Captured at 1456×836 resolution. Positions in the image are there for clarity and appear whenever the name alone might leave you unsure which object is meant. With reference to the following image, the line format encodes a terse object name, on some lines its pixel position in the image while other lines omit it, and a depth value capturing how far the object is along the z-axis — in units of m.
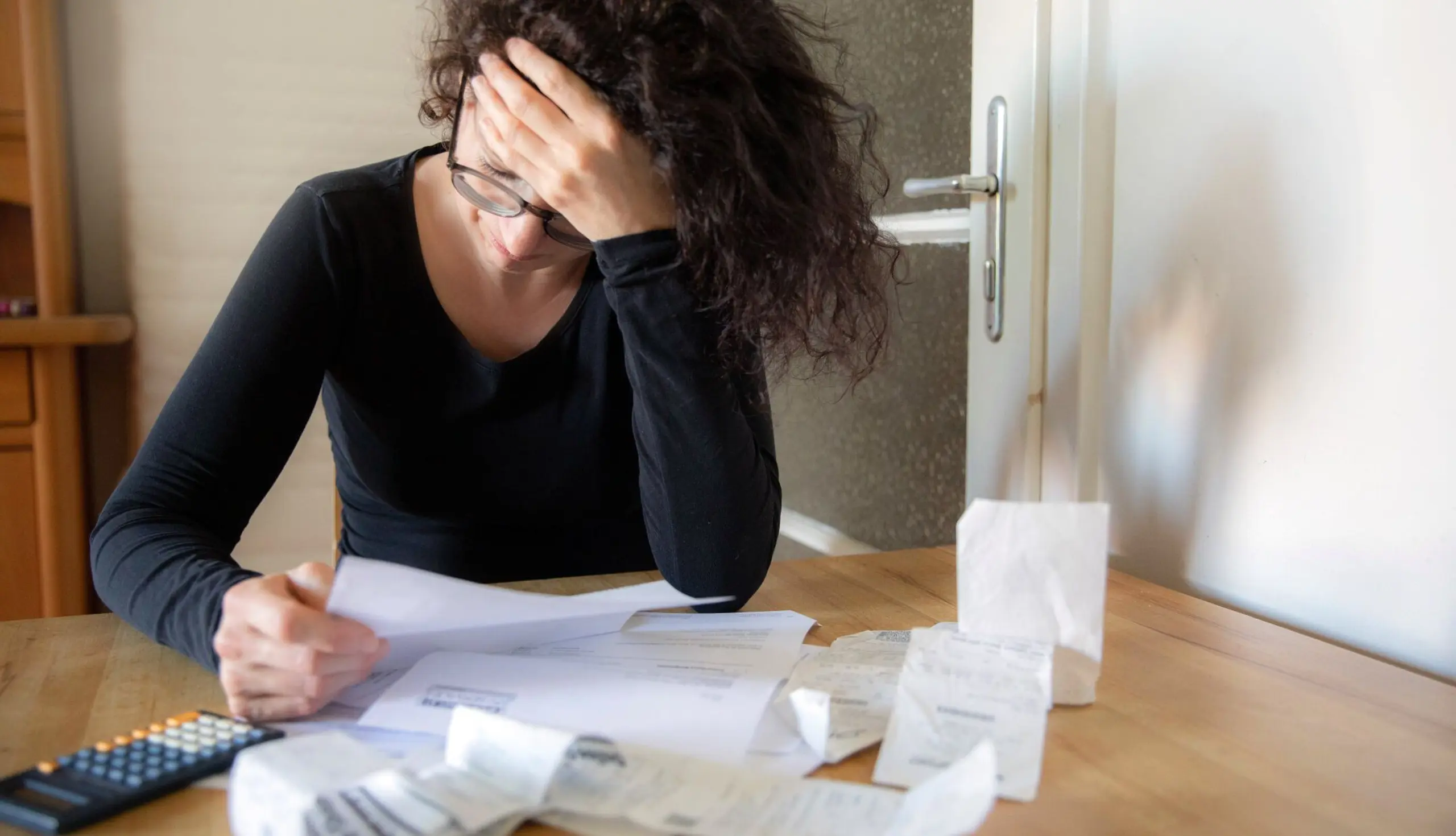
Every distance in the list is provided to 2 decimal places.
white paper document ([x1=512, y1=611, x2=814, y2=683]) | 0.69
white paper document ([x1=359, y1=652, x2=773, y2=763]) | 0.58
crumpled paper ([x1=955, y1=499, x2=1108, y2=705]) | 0.60
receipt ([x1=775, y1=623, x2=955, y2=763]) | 0.56
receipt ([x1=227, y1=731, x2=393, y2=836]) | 0.45
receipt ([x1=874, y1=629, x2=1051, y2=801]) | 0.53
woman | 0.75
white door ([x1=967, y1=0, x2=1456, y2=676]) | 0.73
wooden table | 0.50
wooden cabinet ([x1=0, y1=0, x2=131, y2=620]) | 1.66
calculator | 0.48
